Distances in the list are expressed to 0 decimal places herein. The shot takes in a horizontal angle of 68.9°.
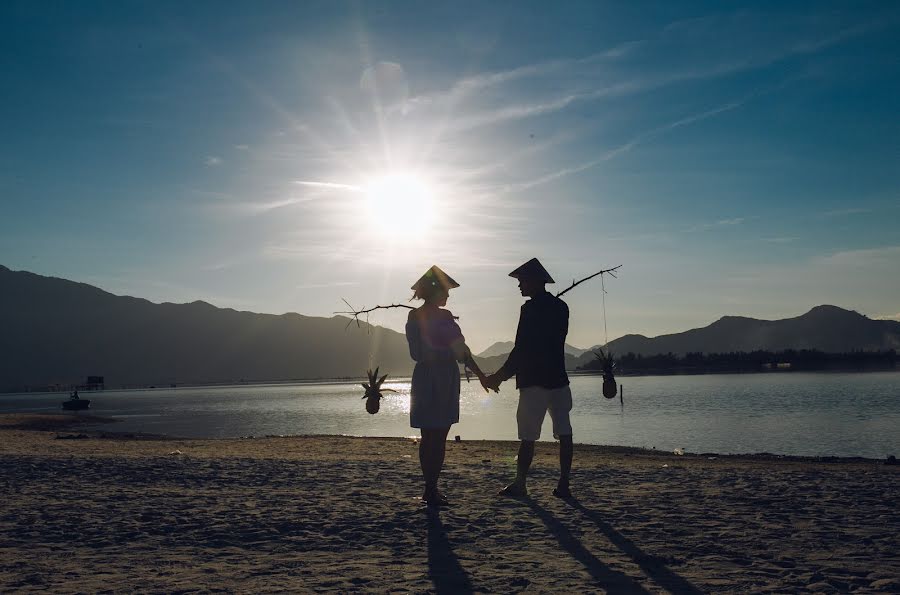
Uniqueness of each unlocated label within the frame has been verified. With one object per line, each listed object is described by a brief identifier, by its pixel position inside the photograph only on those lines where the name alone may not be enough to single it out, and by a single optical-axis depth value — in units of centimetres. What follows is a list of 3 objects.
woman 764
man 777
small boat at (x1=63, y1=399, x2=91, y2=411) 7300
